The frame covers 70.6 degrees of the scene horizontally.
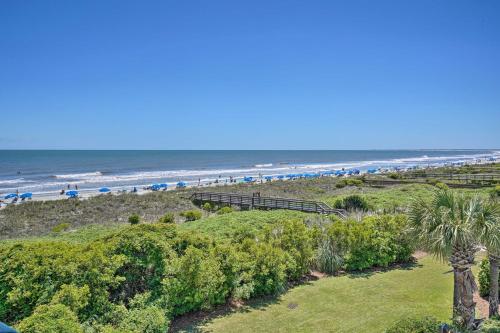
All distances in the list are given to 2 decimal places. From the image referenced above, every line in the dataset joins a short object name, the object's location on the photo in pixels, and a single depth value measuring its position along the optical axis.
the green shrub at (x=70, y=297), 6.51
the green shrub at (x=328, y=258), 12.73
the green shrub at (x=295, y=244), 11.66
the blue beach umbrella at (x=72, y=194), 43.25
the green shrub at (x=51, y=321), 5.16
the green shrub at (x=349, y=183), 48.85
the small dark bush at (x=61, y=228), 24.53
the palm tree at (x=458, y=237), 6.94
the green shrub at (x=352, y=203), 23.83
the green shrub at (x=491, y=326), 6.12
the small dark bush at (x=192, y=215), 27.33
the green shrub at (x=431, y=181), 44.35
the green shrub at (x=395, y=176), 54.90
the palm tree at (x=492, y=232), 6.78
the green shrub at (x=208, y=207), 34.34
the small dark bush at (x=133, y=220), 25.66
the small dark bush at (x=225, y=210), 27.66
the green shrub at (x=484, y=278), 9.83
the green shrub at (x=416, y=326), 6.16
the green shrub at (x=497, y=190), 26.73
